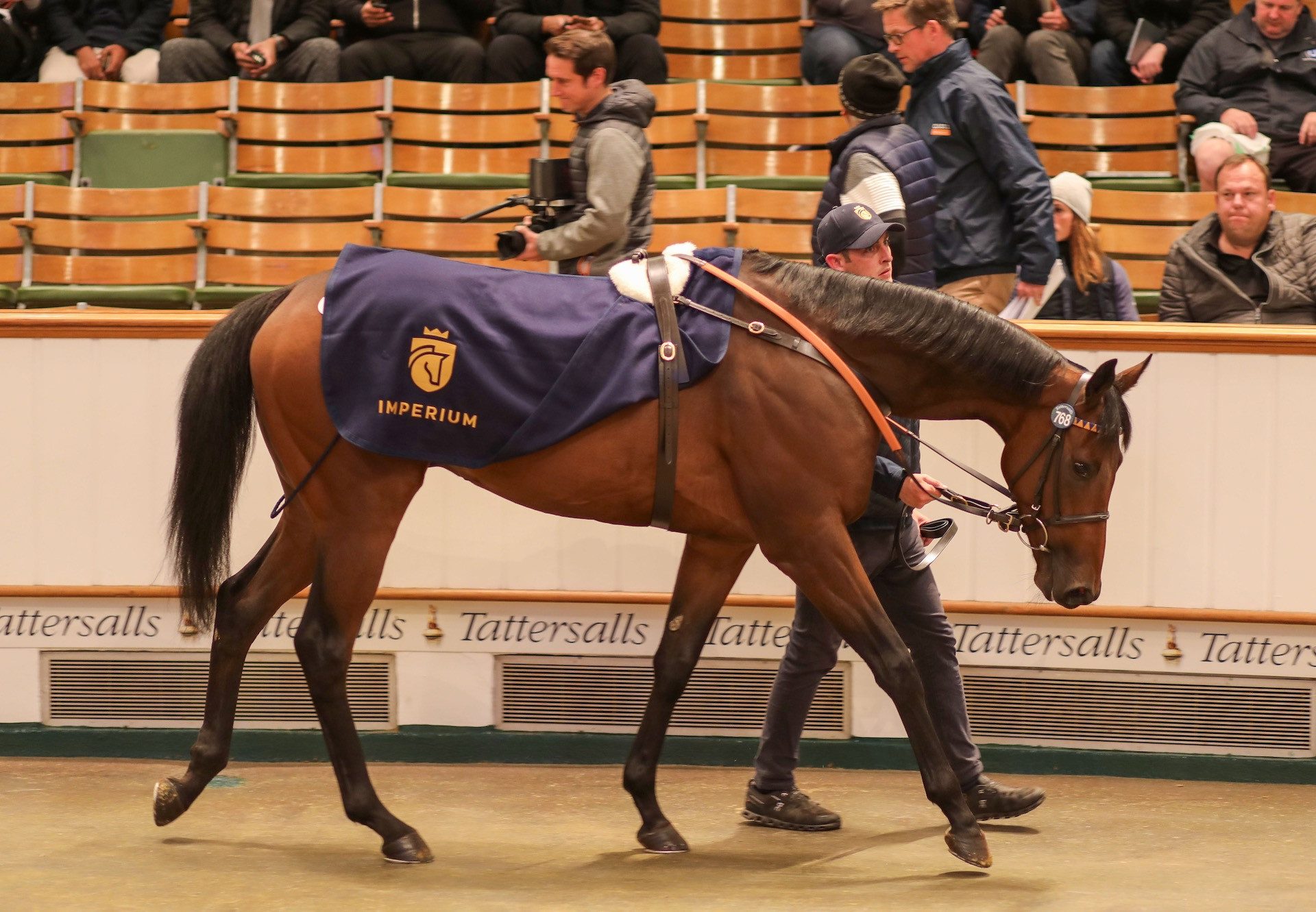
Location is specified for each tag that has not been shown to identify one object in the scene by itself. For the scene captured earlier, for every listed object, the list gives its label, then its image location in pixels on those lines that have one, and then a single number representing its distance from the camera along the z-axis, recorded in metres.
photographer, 9.14
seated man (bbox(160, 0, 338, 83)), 17.53
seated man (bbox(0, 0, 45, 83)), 18.02
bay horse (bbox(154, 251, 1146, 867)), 7.42
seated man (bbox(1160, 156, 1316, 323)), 10.34
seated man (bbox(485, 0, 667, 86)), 16.61
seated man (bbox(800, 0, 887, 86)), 16.41
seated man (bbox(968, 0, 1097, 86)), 16.47
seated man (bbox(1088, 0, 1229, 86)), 16.41
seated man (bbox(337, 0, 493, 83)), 17.31
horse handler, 8.09
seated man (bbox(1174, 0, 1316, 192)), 14.73
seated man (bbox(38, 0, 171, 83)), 18.16
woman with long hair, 10.62
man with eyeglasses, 9.55
